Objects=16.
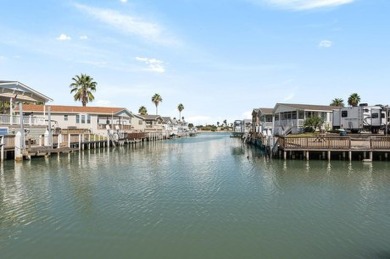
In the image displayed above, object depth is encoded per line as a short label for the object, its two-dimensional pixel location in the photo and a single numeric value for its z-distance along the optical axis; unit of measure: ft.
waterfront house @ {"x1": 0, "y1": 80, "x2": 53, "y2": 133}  125.49
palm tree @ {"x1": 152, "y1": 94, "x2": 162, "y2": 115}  504.02
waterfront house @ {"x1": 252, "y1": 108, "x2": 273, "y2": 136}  226.79
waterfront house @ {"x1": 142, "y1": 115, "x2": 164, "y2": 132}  364.79
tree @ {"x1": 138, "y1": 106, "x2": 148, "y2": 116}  481.87
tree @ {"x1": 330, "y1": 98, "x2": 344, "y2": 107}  359.70
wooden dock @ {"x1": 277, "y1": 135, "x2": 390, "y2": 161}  115.14
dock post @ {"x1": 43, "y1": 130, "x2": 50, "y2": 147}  134.05
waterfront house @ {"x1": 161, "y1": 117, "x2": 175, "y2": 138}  385.99
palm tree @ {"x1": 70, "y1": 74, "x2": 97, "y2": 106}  266.16
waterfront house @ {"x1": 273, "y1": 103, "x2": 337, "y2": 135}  177.58
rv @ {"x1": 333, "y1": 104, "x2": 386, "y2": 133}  158.92
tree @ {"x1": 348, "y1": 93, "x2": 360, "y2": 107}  330.13
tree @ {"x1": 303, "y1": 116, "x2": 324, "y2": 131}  166.46
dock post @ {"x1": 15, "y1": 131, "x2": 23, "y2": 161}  113.19
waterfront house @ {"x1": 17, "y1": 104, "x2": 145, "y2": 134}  208.74
